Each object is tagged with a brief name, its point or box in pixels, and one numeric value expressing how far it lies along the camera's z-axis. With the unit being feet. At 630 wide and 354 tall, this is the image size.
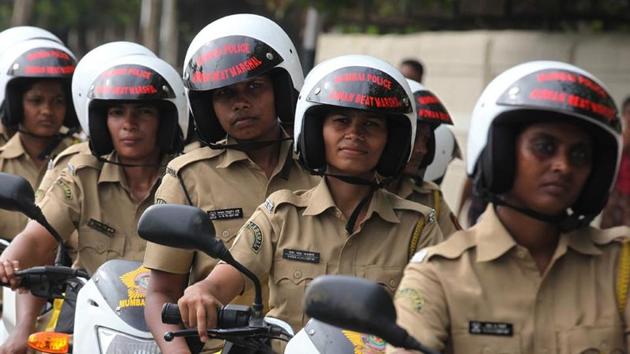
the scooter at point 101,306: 27.62
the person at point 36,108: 45.96
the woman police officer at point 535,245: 21.01
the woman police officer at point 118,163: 35.70
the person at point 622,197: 61.79
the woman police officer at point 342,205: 27.39
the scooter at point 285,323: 18.72
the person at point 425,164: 36.41
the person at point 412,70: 65.30
